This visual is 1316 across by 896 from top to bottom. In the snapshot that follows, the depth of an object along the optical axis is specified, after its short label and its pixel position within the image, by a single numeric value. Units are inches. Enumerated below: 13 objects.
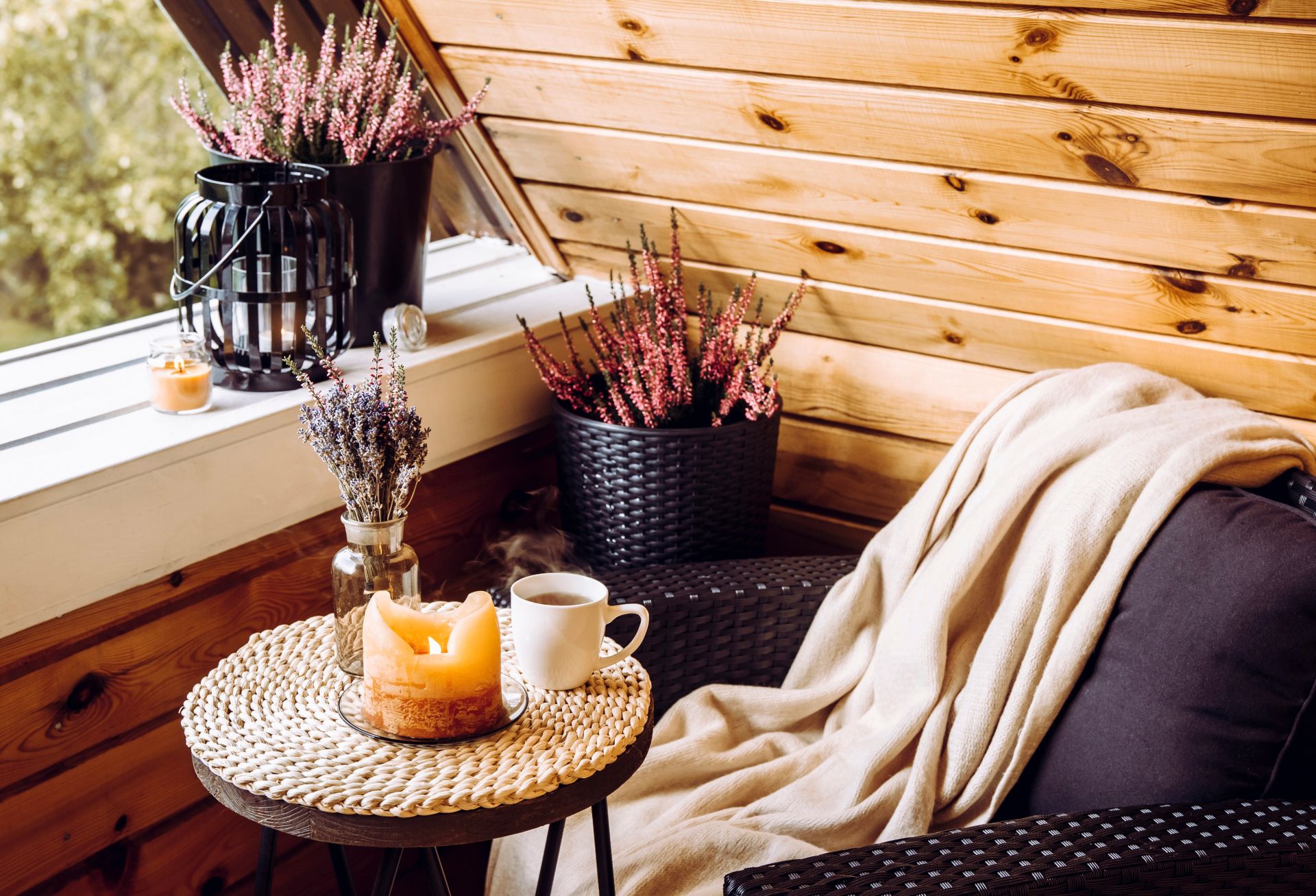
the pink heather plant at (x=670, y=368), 70.0
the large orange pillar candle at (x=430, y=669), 41.3
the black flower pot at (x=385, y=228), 66.3
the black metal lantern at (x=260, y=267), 58.2
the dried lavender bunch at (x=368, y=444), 43.0
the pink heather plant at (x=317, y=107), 64.0
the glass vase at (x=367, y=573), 44.8
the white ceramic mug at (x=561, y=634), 44.6
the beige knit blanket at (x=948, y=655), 51.8
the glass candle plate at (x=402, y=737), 42.2
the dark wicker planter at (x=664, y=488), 69.4
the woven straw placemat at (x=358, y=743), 38.8
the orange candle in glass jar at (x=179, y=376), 57.0
